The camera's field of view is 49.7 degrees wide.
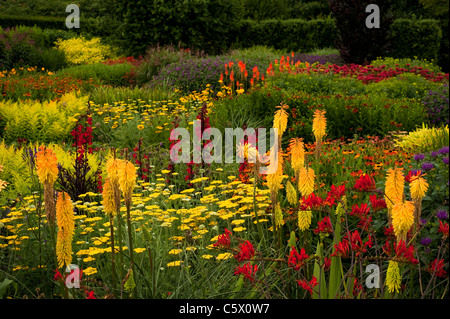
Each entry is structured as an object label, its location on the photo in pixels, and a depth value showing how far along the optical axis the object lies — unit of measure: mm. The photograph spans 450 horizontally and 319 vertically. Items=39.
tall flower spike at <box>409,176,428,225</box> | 2080
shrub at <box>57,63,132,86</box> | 13508
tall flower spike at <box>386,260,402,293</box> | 2100
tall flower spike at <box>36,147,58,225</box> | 2191
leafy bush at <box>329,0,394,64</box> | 14930
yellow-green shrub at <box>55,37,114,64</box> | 19319
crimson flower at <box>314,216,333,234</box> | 2557
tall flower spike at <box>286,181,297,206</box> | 2760
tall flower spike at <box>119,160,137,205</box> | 2160
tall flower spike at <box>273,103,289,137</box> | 3127
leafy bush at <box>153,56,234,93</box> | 11797
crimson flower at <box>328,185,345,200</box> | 2613
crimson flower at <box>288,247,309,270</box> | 2246
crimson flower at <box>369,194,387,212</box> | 2449
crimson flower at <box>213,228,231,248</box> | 2314
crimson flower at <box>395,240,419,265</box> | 2070
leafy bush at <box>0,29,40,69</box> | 15734
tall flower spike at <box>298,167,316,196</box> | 2635
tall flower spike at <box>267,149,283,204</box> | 2695
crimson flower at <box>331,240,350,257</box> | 2294
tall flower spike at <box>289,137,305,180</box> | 2742
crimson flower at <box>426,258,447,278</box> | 2218
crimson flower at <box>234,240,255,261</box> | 2242
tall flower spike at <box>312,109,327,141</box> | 3207
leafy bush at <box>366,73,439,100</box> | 9469
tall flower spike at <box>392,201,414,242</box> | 1992
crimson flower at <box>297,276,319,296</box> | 2186
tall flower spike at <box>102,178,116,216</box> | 2264
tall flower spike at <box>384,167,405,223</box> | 2197
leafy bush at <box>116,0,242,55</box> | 17844
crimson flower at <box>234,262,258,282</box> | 2254
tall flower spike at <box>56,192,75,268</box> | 2123
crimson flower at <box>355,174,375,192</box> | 2598
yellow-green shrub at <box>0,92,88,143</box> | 7457
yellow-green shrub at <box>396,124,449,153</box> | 5027
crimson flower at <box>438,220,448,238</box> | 2193
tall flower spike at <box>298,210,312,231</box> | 2658
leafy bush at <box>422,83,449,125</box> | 7891
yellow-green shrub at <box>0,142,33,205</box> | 4949
